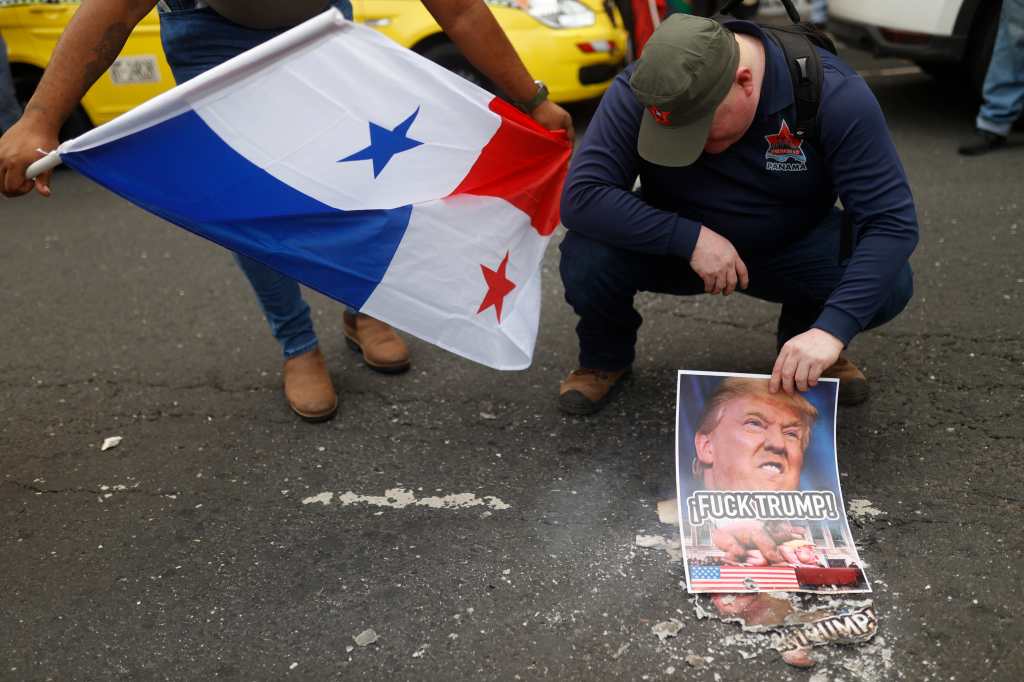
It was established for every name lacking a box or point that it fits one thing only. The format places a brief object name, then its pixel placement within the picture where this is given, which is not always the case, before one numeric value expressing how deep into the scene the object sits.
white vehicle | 4.94
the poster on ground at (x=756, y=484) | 2.19
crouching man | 2.25
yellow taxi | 5.48
